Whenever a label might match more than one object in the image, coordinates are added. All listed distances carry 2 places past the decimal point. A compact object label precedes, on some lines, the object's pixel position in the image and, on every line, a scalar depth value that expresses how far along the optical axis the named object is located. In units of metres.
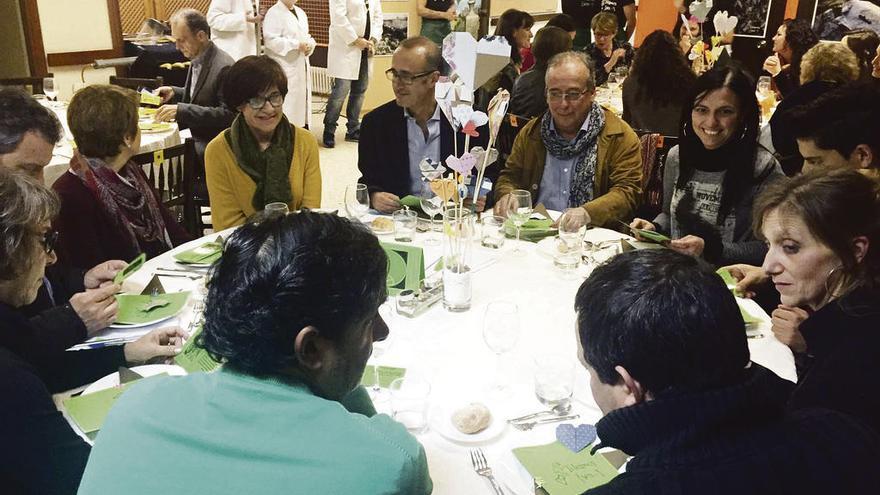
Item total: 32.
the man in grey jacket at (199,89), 4.33
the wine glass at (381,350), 1.59
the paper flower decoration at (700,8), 4.88
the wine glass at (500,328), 1.67
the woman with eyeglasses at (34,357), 1.24
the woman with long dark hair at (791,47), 5.27
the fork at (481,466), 1.30
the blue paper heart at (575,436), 1.41
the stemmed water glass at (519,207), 2.59
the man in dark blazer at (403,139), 3.29
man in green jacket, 3.08
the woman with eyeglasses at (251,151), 2.96
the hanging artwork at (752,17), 7.31
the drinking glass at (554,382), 1.56
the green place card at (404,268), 2.07
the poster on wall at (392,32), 8.10
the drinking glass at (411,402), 1.46
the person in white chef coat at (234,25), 6.39
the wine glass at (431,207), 2.60
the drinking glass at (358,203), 2.65
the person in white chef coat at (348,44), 7.15
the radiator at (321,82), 9.49
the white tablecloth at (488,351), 1.37
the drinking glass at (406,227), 2.59
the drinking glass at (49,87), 4.83
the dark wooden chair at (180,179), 3.03
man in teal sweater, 0.88
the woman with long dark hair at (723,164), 2.79
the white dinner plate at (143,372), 1.59
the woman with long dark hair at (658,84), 4.50
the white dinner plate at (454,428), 1.42
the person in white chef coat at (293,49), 6.68
